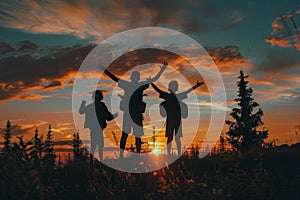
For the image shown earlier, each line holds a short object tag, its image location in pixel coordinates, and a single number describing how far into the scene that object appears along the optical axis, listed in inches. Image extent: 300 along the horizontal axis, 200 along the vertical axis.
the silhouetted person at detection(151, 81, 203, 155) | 534.3
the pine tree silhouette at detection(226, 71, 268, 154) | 1480.1
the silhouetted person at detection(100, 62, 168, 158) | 519.8
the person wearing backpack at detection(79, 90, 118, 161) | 529.0
